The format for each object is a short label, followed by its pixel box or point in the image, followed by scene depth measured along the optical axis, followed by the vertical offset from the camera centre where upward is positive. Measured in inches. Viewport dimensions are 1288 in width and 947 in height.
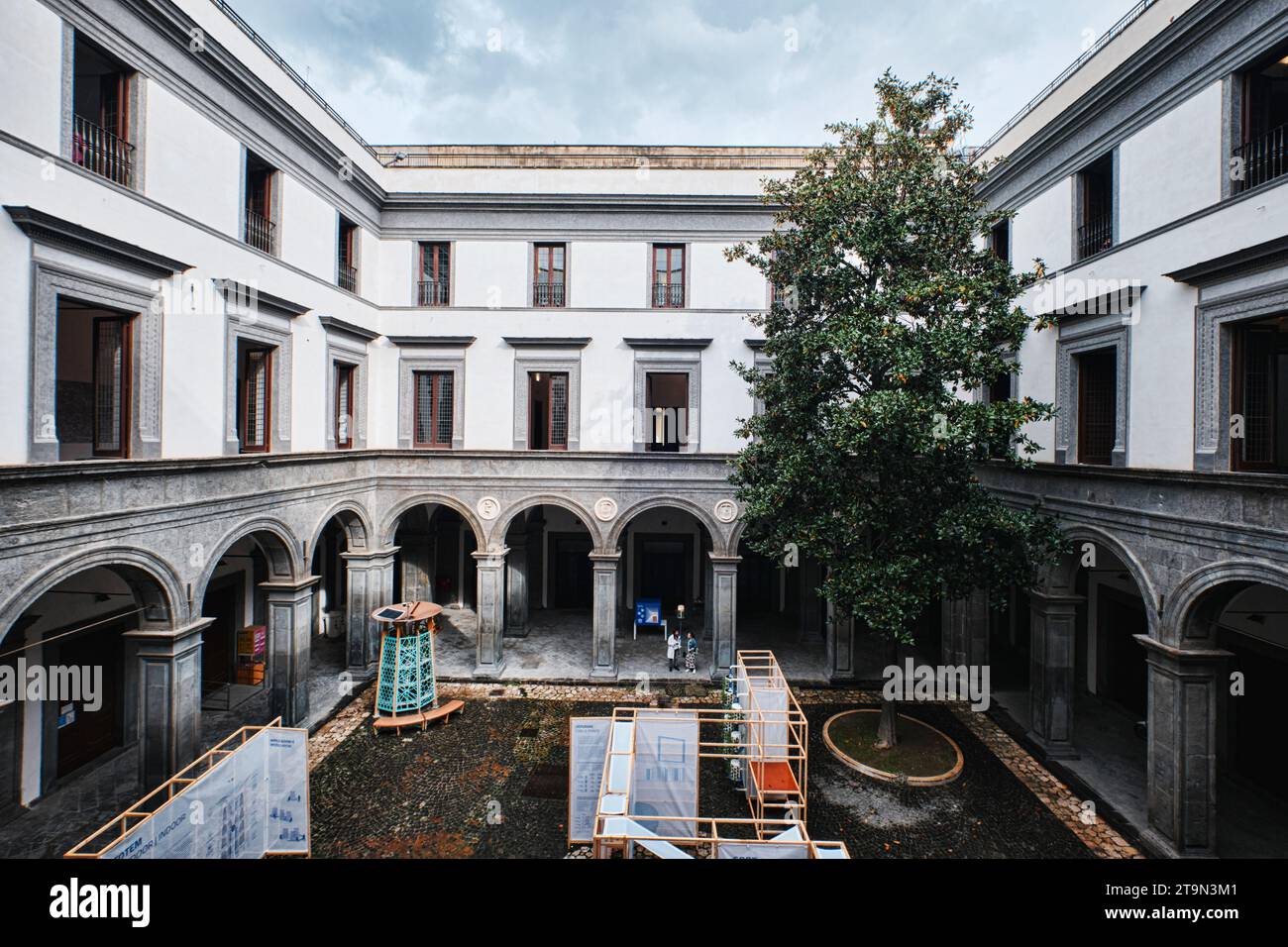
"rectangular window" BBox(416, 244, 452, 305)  716.7 +239.0
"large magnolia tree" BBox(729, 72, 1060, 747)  429.7 +74.7
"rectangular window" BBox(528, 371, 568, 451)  703.7 +72.3
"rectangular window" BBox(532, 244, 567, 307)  710.5 +236.6
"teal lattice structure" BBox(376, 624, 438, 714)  548.1 -197.6
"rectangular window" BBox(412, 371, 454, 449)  707.4 +74.5
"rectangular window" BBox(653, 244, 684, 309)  707.4 +238.4
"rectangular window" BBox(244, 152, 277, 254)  545.3 +252.9
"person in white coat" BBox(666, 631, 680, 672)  692.7 -212.9
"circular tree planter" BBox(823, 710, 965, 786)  477.7 -241.3
